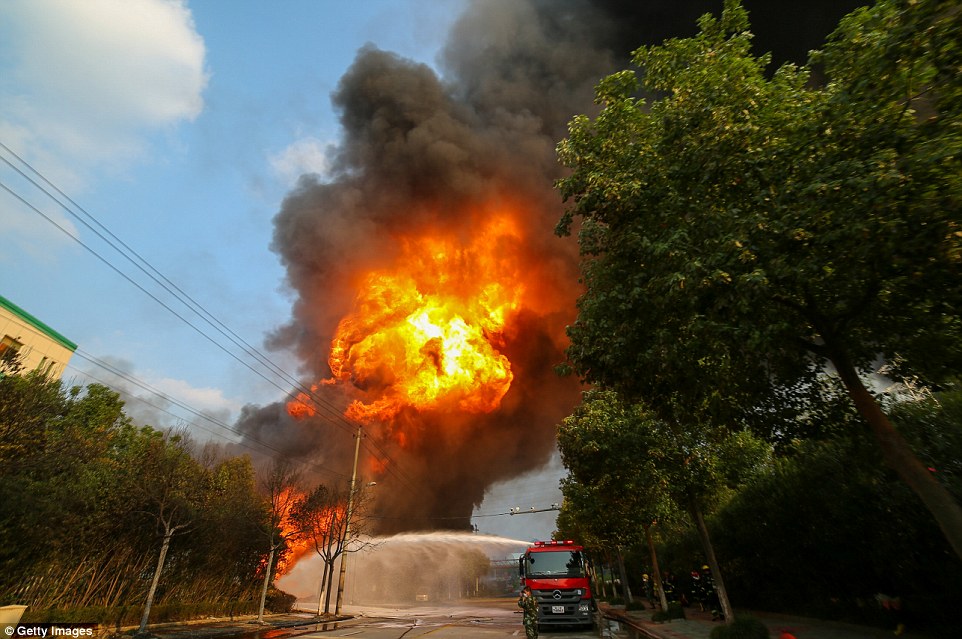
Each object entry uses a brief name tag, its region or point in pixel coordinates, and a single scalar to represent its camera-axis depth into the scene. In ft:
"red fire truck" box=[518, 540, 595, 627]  59.57
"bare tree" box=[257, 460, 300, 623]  89.40
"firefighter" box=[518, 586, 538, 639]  41.24
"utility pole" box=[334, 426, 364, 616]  97.15
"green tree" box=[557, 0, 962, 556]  22.26
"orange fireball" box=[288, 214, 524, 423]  177.78
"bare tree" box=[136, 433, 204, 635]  60.08
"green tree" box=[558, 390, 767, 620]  58.39
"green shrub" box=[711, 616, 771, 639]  35.91
